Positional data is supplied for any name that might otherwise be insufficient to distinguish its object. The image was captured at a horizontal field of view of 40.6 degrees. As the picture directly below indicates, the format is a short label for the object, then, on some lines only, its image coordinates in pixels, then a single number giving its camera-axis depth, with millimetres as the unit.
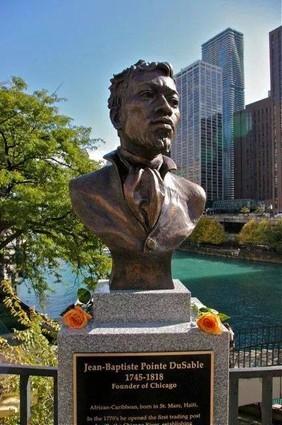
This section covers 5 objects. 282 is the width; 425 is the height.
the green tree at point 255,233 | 37469
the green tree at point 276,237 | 35375
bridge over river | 49878
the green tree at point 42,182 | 10258
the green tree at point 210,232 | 44188
